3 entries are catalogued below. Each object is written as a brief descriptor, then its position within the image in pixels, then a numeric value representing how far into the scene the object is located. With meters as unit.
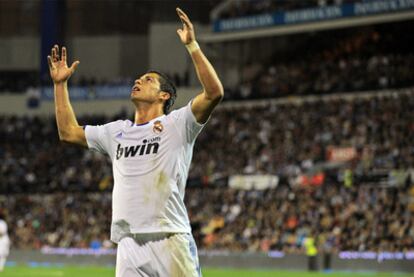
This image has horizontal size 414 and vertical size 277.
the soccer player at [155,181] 7.09
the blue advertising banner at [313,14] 39.56
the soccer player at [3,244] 28.89
